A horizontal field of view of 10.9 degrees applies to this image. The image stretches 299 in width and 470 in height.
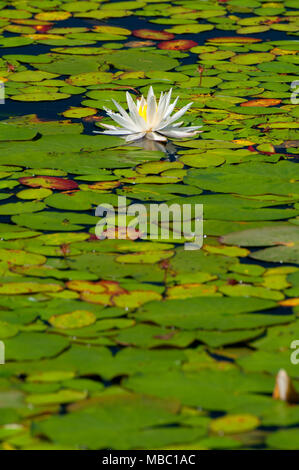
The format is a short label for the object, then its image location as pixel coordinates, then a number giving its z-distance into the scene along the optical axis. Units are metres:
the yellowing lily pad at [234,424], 4.27
